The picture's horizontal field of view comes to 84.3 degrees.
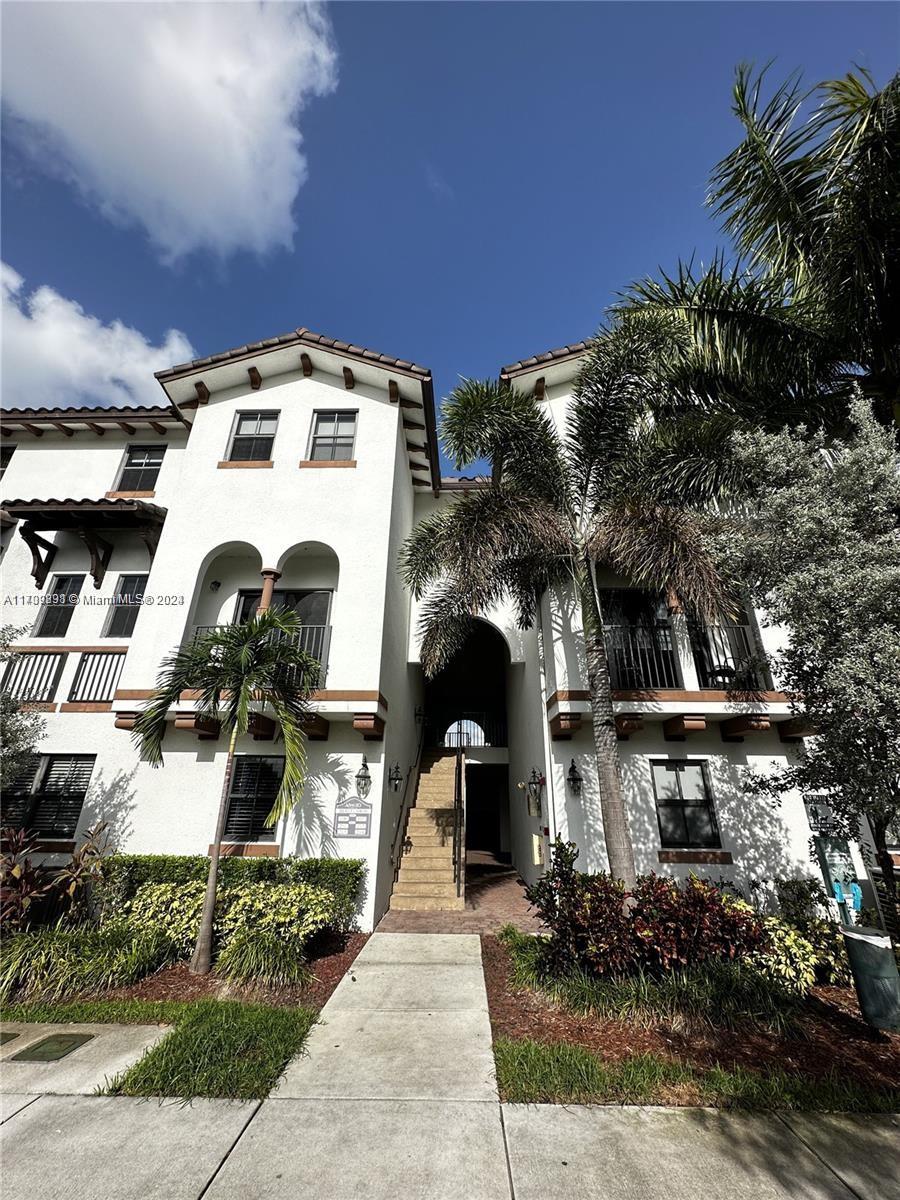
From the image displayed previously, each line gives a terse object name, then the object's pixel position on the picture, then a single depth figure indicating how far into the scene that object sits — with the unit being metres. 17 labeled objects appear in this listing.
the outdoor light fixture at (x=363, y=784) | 9.66
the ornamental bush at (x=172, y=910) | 7.85
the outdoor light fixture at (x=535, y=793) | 11.04
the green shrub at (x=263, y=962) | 6.75
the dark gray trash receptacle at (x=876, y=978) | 5.52
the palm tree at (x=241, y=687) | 7.71
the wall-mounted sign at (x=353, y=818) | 9.48
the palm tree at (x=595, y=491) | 7.91
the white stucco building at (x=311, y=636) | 9.73
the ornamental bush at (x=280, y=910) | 7.54
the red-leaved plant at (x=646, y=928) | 6.14
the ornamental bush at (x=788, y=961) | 6.41
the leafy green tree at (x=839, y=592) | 5.23
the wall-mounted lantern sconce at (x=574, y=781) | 9.88
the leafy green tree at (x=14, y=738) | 9.08
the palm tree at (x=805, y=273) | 6.04
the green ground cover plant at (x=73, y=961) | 6.61
